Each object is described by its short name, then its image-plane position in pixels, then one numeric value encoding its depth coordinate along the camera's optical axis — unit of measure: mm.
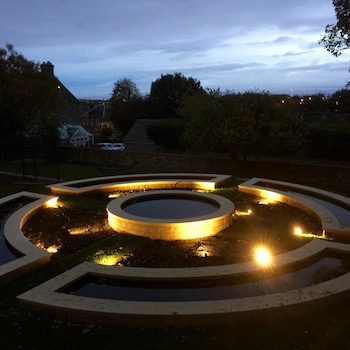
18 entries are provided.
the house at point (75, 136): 30731
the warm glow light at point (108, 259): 8242
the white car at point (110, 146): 43844
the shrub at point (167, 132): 29156
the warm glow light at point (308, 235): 9835
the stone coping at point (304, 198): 10078
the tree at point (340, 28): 20841
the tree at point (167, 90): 49469
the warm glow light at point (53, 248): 9179
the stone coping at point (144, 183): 15195
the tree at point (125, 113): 52812
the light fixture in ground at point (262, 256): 7781
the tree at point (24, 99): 26141
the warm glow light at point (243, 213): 12227
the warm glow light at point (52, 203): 13151
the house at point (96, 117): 76125
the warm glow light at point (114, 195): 15047
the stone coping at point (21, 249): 7461
